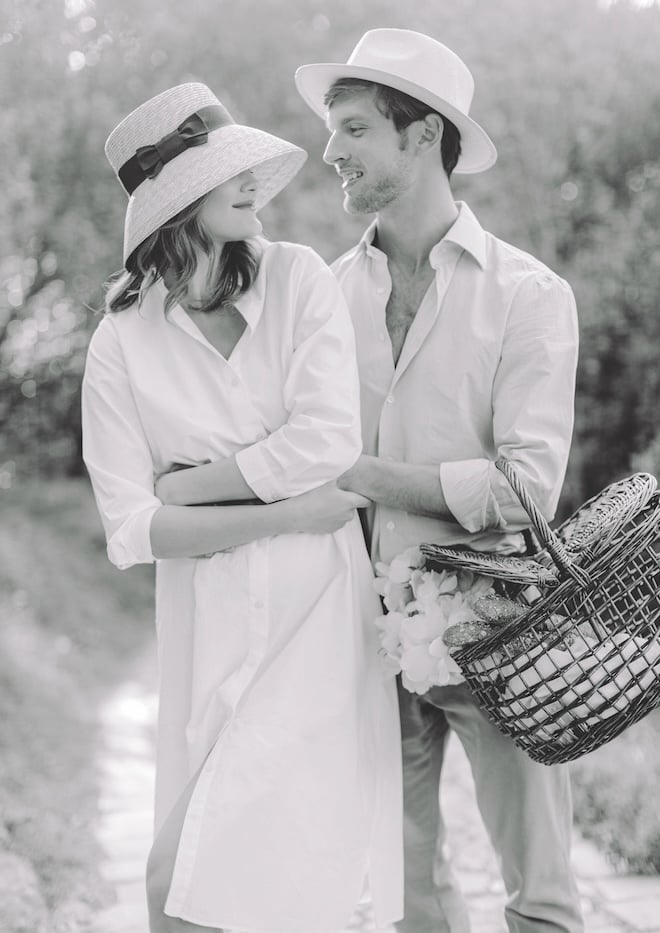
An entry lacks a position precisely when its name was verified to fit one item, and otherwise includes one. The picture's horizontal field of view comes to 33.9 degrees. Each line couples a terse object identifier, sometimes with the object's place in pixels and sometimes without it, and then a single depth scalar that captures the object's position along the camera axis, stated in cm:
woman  193
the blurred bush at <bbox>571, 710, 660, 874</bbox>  348
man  214
